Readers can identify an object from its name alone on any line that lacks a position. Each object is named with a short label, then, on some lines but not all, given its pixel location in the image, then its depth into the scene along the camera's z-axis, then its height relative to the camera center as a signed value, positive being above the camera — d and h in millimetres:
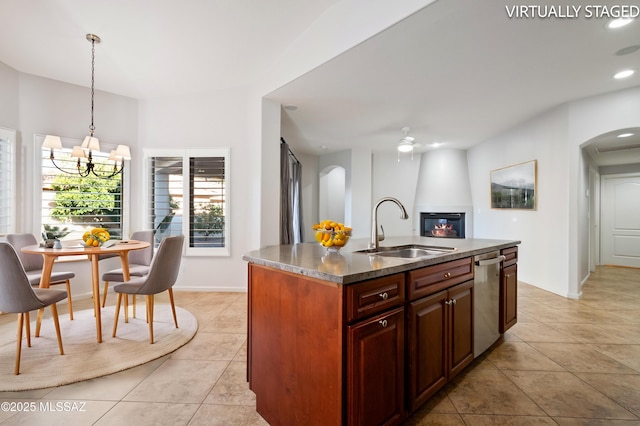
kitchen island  1209 -596
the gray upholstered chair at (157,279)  2562 -606
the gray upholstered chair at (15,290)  2010 -556
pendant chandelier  2707 +657
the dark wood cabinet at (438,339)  1518 -751
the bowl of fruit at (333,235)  1805 -143
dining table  2486 -364
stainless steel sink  2094 -287
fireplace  6573 -274
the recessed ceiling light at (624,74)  3100 +1530
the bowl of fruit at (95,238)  2715 -240
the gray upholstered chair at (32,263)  2824 -555
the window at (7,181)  3377 +380
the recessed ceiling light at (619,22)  2277 +1535
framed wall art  4613 +466
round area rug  2021 -1146
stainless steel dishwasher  2102 -678
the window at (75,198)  3723 +204
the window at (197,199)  4180 +201
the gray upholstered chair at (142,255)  3471 -530
